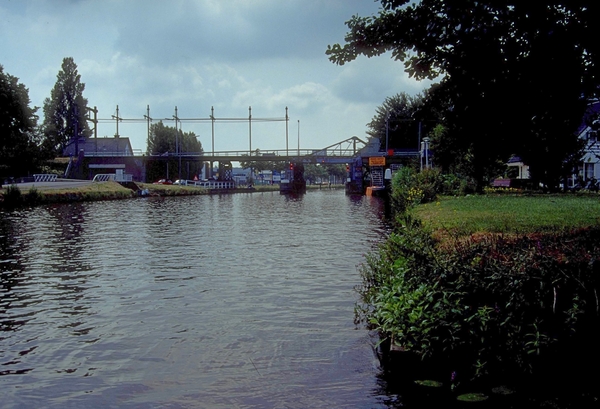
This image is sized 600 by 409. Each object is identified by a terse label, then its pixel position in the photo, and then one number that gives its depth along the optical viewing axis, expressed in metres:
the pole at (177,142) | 108.43
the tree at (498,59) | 9.24
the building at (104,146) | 113.19
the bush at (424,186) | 25.80
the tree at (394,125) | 94.50
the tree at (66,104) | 112.12
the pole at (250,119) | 138.57
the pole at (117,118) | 128.24
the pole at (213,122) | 130.00
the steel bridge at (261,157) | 106.88
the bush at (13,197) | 44.78
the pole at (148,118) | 129.00
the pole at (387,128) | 89.25
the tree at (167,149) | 113.75
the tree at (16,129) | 50.13
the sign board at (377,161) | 86.88
